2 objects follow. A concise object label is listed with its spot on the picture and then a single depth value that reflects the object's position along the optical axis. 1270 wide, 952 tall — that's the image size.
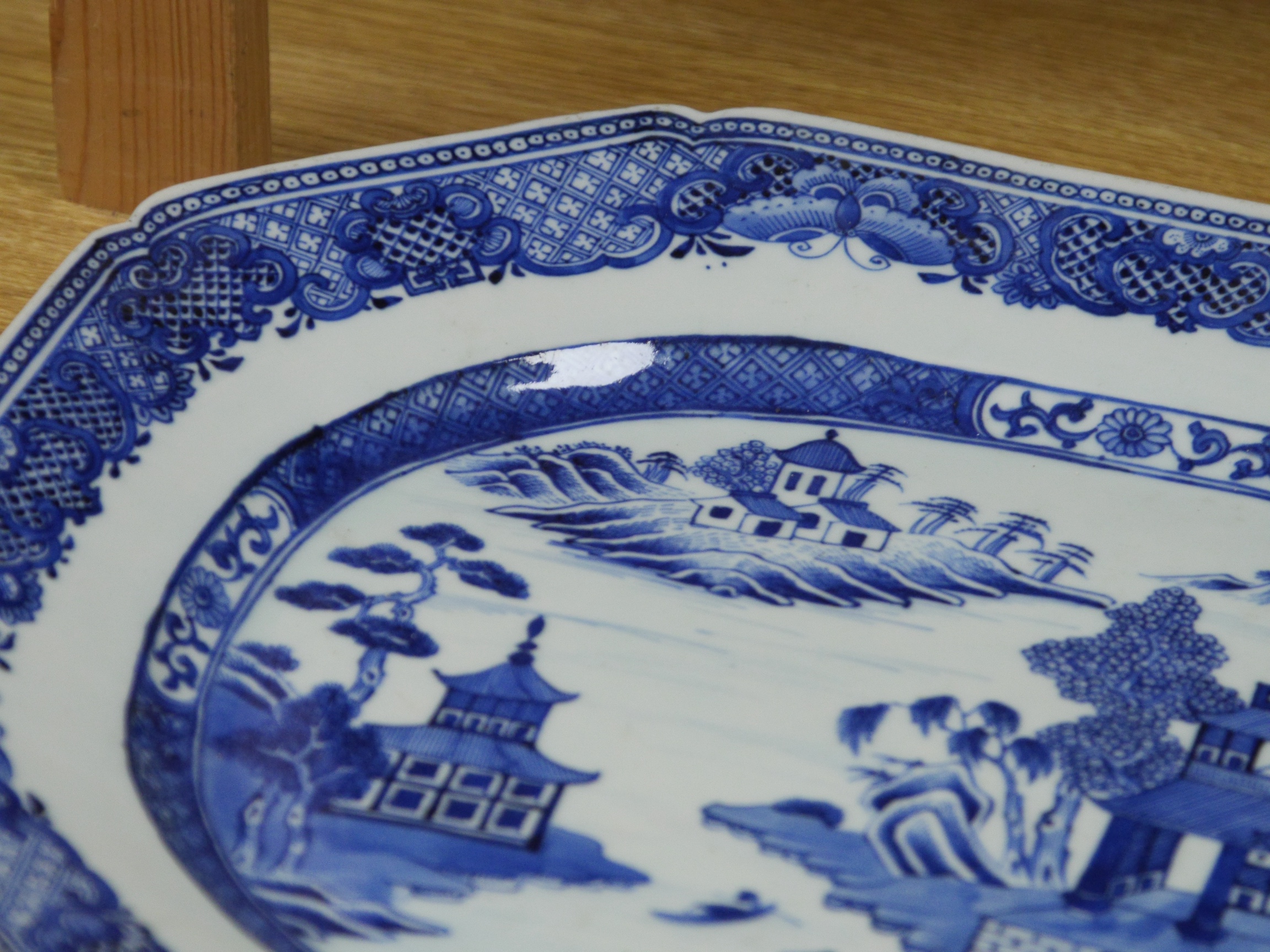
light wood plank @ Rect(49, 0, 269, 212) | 0.71
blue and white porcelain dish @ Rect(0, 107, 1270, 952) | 0.62
